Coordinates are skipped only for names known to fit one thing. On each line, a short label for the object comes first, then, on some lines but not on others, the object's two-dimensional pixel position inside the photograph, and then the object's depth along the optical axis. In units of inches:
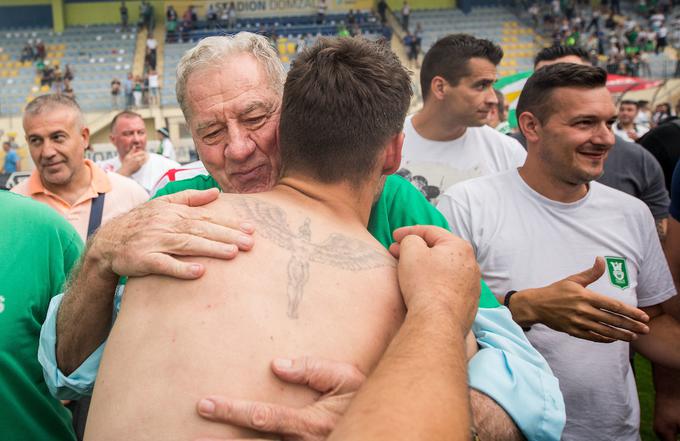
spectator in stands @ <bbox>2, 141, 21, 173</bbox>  729.0
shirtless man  46.7
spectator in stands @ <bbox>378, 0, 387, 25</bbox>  1237.7
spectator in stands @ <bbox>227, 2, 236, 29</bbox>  1225.0
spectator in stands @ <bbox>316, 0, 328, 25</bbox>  1232.8
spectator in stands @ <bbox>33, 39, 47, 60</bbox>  1163.3
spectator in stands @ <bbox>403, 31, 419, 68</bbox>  1046.3
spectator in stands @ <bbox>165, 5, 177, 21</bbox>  1223.5
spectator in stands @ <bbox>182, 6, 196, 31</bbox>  1213.7
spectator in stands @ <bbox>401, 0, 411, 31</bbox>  1204.5
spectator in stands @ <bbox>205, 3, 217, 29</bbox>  1223.5
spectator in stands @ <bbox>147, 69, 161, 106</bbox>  922.1
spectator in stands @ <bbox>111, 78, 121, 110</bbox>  965.2
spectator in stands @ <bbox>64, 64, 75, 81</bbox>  1062.2
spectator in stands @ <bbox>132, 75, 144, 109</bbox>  924.6
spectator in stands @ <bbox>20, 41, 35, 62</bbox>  1167.6
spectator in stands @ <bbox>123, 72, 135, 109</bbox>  950.4
